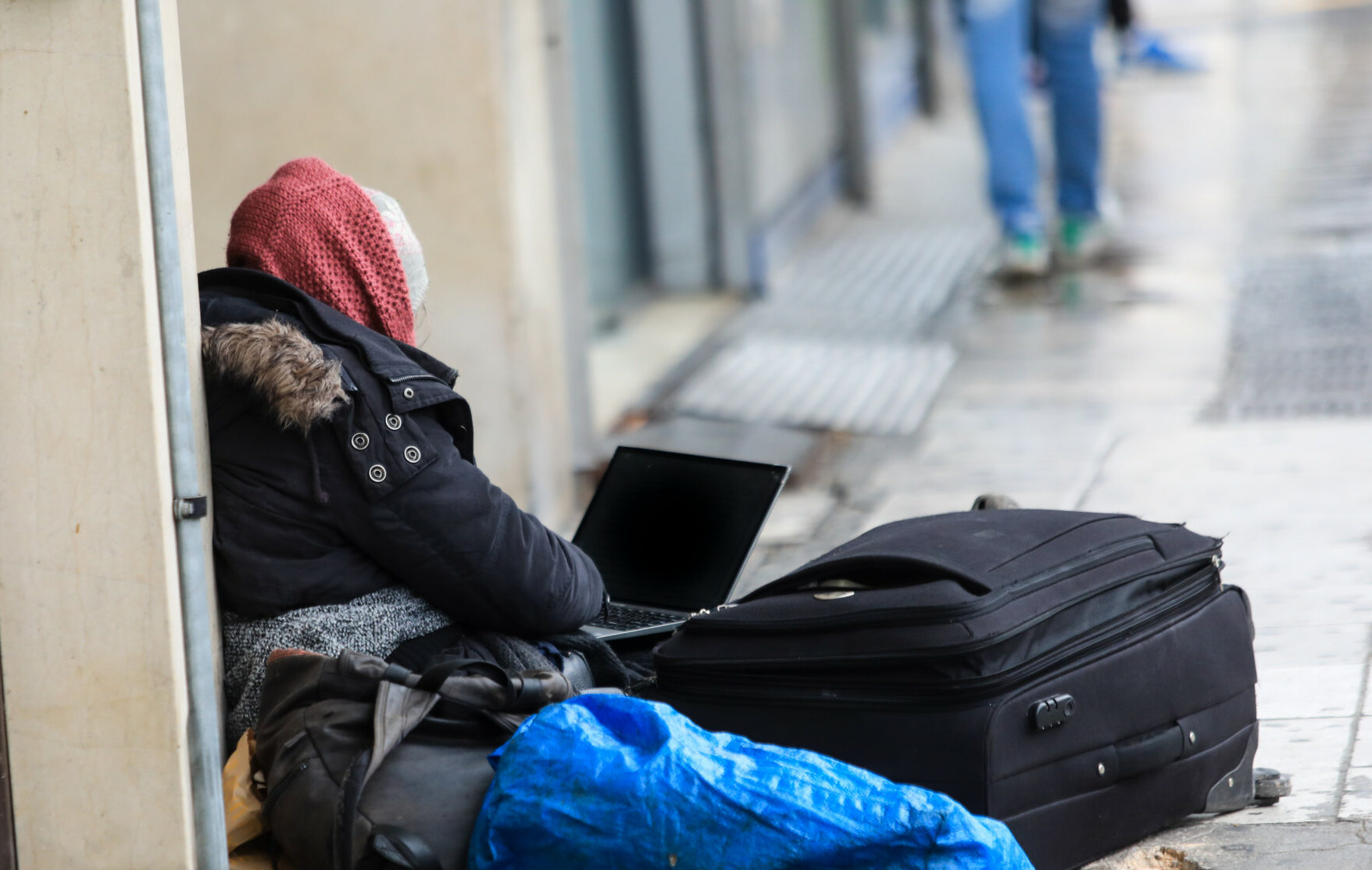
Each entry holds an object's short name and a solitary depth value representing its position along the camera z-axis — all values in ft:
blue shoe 78.84
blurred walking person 45.09
